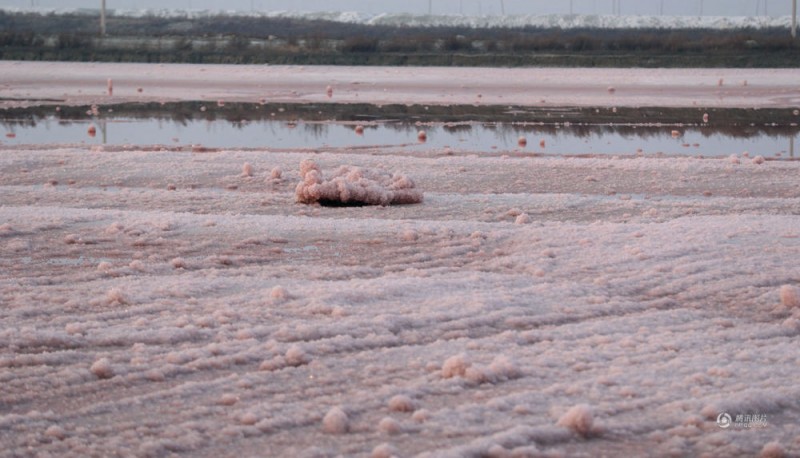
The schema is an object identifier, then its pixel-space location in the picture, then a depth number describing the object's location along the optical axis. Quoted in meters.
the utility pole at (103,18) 116.36
